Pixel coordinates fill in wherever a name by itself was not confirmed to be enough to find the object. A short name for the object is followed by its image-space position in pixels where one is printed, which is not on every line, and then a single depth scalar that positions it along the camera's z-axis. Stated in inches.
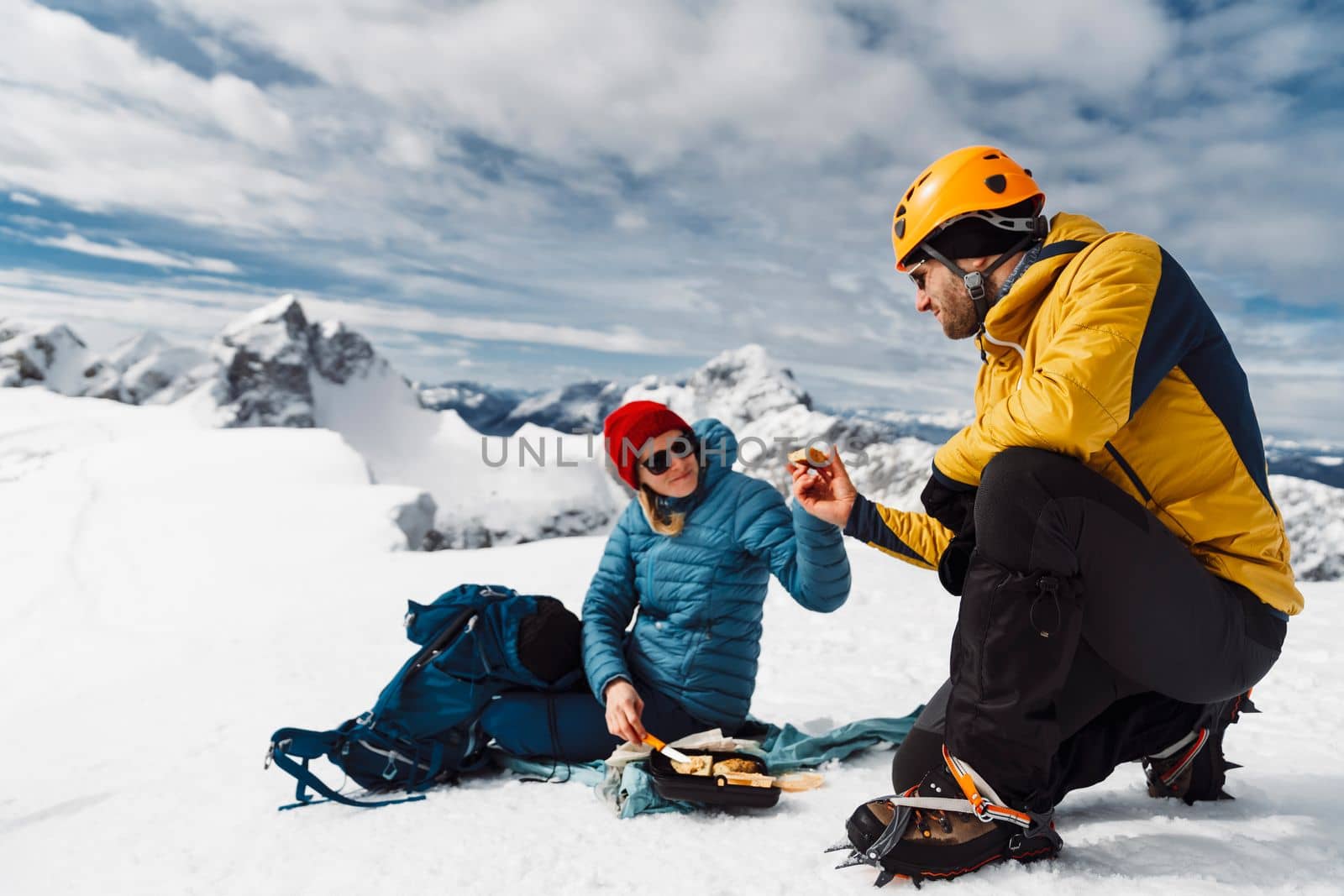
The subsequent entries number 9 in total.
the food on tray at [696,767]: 99.7
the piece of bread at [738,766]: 100.4
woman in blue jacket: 118.0
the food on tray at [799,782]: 103.3
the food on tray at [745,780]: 98.2
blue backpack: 114.7
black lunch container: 97.3
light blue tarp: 107.3
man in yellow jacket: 70.3
